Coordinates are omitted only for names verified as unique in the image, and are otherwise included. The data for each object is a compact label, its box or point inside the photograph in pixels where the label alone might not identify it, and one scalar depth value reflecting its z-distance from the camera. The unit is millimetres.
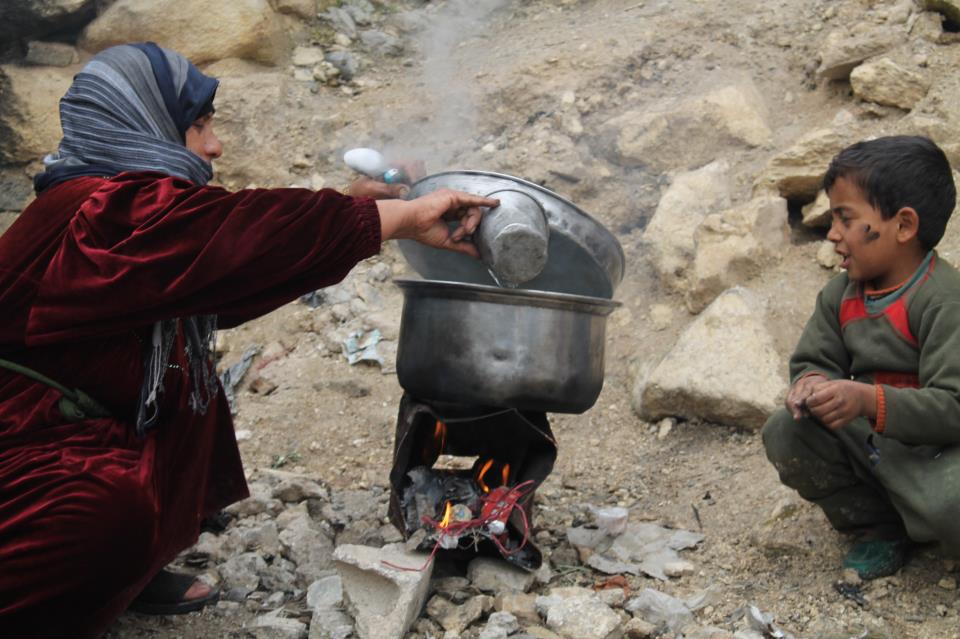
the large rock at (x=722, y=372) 4273
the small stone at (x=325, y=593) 3049
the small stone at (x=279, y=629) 2900
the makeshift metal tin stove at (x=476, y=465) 3230
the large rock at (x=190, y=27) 7035
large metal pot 3096
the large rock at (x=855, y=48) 5504
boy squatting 2688
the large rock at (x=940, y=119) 4840
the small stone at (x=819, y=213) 4957
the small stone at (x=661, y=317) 5133
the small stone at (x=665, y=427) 4500
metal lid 3262
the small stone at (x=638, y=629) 2816
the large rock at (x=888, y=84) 5195
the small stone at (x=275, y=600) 3158
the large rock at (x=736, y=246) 4926
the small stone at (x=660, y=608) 2887
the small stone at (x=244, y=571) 3295
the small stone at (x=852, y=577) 3010
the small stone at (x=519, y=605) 2936
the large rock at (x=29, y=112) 6922
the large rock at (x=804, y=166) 5020
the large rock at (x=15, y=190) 6949
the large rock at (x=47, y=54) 7047
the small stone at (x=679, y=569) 3277
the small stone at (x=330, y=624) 2871
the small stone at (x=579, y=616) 2762
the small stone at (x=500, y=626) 2783
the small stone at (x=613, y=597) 3002
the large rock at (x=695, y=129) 5719
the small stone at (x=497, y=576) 3160
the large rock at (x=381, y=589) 2854
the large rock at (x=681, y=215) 5215
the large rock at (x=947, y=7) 5438
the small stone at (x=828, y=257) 4828
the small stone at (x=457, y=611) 2924
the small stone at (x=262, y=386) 5477
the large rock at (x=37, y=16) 6953
